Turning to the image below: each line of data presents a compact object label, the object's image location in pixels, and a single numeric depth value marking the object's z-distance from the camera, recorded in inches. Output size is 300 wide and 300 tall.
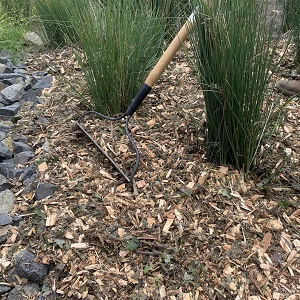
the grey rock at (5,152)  74.2
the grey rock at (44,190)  61.6
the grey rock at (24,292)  52.3
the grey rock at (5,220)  60.4
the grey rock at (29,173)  67.1
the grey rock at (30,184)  64.2
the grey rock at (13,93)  95.2
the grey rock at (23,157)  71.0
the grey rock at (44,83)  99.9
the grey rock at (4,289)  52.9
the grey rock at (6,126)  82.4
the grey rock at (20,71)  112.4
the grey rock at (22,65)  117.3
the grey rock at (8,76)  106.7
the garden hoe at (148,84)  61.7
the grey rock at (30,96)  94.6
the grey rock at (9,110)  88.6
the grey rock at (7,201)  62.6
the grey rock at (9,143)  76.3
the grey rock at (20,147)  74.0
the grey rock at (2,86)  102.9
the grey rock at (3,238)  58.1
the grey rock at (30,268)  53.2
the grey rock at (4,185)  66.6
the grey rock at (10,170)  68.6
